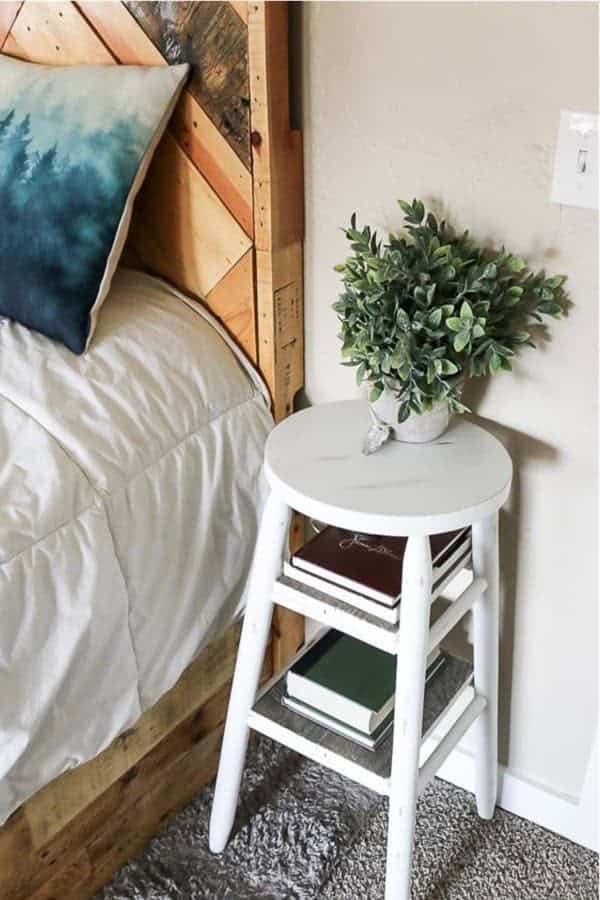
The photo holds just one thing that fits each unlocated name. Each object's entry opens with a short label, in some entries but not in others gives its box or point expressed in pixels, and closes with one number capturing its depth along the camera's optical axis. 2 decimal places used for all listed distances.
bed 1.05
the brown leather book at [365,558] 1.11
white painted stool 1.04
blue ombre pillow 1.17
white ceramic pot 1.15
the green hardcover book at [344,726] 1.20
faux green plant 1.07
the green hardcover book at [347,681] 1.21
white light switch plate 1.02
